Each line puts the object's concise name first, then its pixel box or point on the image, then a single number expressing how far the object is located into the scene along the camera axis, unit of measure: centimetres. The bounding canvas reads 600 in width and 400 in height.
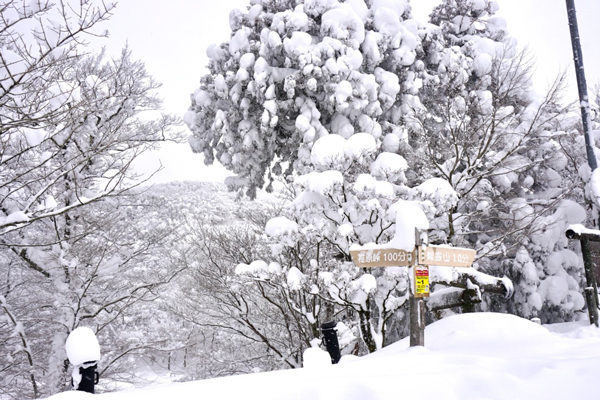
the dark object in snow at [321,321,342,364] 540
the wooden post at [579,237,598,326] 732
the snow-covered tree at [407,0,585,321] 888
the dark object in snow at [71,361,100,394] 368
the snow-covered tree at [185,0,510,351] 734
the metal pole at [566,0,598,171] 765
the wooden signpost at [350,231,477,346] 516
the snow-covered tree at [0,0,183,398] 839
